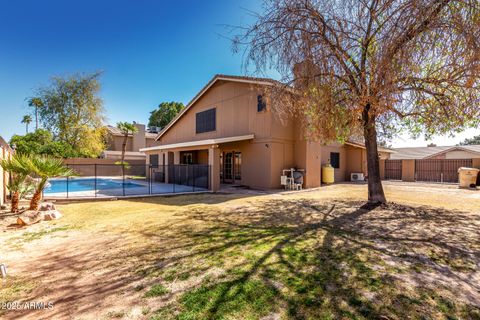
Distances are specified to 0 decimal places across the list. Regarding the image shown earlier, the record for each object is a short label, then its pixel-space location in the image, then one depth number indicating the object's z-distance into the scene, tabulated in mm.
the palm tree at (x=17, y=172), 7391
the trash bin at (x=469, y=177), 15034
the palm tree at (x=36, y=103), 29698
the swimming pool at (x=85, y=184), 16812
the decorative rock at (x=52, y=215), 6994
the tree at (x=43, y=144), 27188
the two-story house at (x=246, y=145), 13906
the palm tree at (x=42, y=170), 7328
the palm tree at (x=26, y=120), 36459
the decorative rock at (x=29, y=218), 6301
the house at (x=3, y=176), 8750
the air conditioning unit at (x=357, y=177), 19859
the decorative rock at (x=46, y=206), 7383
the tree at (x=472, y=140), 55775
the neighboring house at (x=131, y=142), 31906
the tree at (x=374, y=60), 5223
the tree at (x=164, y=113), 47156
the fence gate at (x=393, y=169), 21498
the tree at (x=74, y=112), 29125
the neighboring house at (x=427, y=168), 19016
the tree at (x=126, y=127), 25469
